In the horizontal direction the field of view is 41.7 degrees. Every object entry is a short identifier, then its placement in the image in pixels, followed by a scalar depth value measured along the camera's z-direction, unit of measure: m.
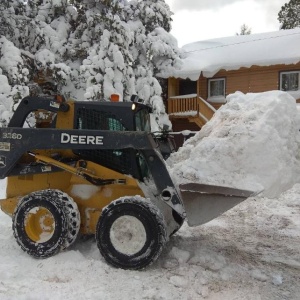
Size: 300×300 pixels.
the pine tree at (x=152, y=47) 16.56
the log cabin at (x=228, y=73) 18.67
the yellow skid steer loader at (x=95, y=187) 4.49
